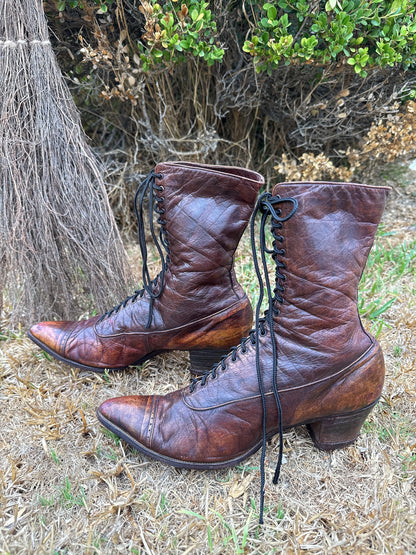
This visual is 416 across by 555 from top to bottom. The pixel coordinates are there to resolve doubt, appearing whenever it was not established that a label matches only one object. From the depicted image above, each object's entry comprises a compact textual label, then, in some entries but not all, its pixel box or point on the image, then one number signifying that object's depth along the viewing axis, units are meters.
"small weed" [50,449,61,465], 0.44
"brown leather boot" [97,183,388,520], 0.39
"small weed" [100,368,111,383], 0.54
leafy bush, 0.65
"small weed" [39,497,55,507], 0.40
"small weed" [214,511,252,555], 0.36
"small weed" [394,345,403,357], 0.57
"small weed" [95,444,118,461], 0.44
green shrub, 0.63
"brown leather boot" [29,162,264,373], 0.47
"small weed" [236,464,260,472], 0.43
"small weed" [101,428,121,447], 0.45
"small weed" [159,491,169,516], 0.39
